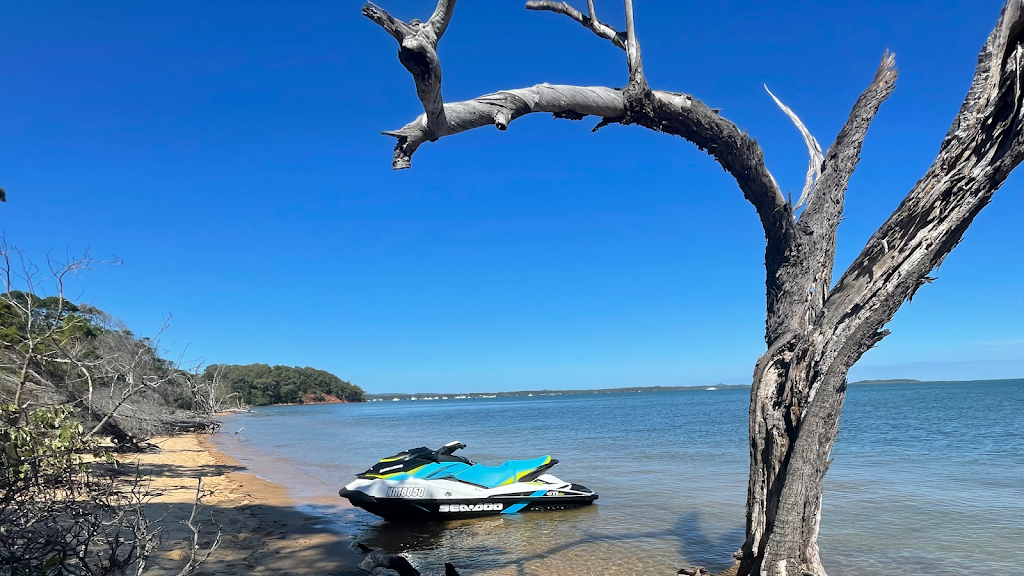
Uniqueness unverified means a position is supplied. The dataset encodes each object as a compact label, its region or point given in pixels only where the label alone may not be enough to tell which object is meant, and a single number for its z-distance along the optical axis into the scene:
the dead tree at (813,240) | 2.63
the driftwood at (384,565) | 4.25
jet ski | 8.86
